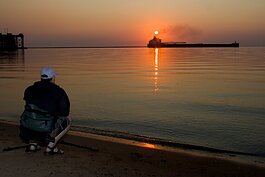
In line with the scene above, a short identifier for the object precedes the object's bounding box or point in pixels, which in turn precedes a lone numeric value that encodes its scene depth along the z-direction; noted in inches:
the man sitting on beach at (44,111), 254.4
